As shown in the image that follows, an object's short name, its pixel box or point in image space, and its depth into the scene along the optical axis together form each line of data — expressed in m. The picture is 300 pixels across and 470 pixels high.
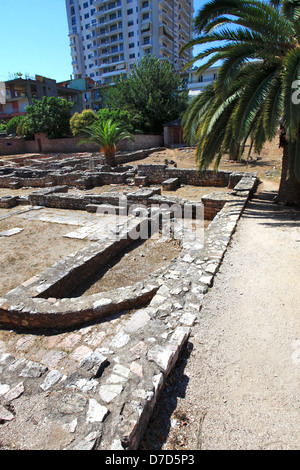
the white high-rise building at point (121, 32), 50.12
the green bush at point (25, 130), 29.91
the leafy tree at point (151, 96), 27.20
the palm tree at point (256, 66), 5.48
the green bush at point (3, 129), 36.53
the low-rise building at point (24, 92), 38.84
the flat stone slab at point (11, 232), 7.64
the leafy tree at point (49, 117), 28.69
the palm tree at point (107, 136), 16.81
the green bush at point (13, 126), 34.11
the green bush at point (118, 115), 25.58
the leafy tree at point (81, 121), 27.51
